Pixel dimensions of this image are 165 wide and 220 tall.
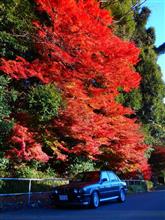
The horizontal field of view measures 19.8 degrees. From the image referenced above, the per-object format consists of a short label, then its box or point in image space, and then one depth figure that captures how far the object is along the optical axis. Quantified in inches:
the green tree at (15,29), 850.8
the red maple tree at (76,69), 815.1
